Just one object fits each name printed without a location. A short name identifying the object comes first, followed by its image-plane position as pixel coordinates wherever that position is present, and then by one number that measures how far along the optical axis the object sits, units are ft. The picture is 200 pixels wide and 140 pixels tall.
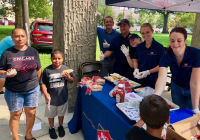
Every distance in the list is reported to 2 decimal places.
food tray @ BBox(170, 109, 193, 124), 5.32
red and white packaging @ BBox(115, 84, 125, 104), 6.42
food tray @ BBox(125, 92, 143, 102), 6.52
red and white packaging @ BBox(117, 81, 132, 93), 7.81
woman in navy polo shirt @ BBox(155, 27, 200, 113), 6.38
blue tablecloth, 5.67
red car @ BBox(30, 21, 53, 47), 29.25
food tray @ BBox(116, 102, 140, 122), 5.29
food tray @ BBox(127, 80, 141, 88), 8.26
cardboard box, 3.87
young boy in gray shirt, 8.19
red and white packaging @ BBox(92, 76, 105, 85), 8.89
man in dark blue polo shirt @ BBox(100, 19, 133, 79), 11.09
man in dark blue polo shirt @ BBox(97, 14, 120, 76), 12.62
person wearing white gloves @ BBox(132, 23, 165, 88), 8.81
